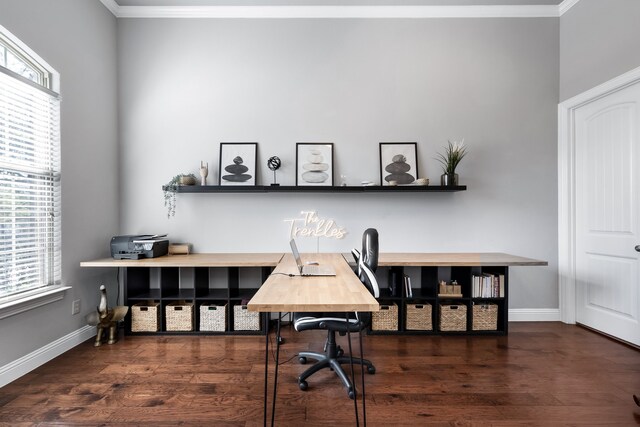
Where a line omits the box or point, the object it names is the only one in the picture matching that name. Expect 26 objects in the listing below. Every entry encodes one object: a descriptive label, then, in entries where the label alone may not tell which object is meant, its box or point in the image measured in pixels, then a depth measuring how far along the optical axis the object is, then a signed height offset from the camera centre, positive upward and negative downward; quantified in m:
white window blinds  2.23 +0.23
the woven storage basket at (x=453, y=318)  3.05 -1.02
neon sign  3.41 -0.15
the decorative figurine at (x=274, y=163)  3.30 +0.53
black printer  2.95 -0.31
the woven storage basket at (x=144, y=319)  3.04 -1.01
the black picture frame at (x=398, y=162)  3.37 +0.55
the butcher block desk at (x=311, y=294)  1.41 -0.40
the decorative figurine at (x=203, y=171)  3.27 +0.45
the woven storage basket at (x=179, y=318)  3.04 -1.00
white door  2.74 -0.01
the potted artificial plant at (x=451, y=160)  3.23 +0.56
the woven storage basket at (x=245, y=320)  3.06 -1.04
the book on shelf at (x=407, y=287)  3.08 -0.73
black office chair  1.95 -0.69
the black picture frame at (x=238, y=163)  3.37 +0.55
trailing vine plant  3.22 +0.27
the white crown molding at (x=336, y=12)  3.36 +2.17
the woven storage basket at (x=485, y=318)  3.06 -1.03
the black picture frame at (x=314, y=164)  3.37 +0.53
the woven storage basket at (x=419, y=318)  3.05 -1.02
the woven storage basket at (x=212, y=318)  3.06 -1.01
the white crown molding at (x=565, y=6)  3.25 +2.17
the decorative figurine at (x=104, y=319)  2.81 -0.94
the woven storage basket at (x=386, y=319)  3.05 -1.03
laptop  2.08 -0.39
